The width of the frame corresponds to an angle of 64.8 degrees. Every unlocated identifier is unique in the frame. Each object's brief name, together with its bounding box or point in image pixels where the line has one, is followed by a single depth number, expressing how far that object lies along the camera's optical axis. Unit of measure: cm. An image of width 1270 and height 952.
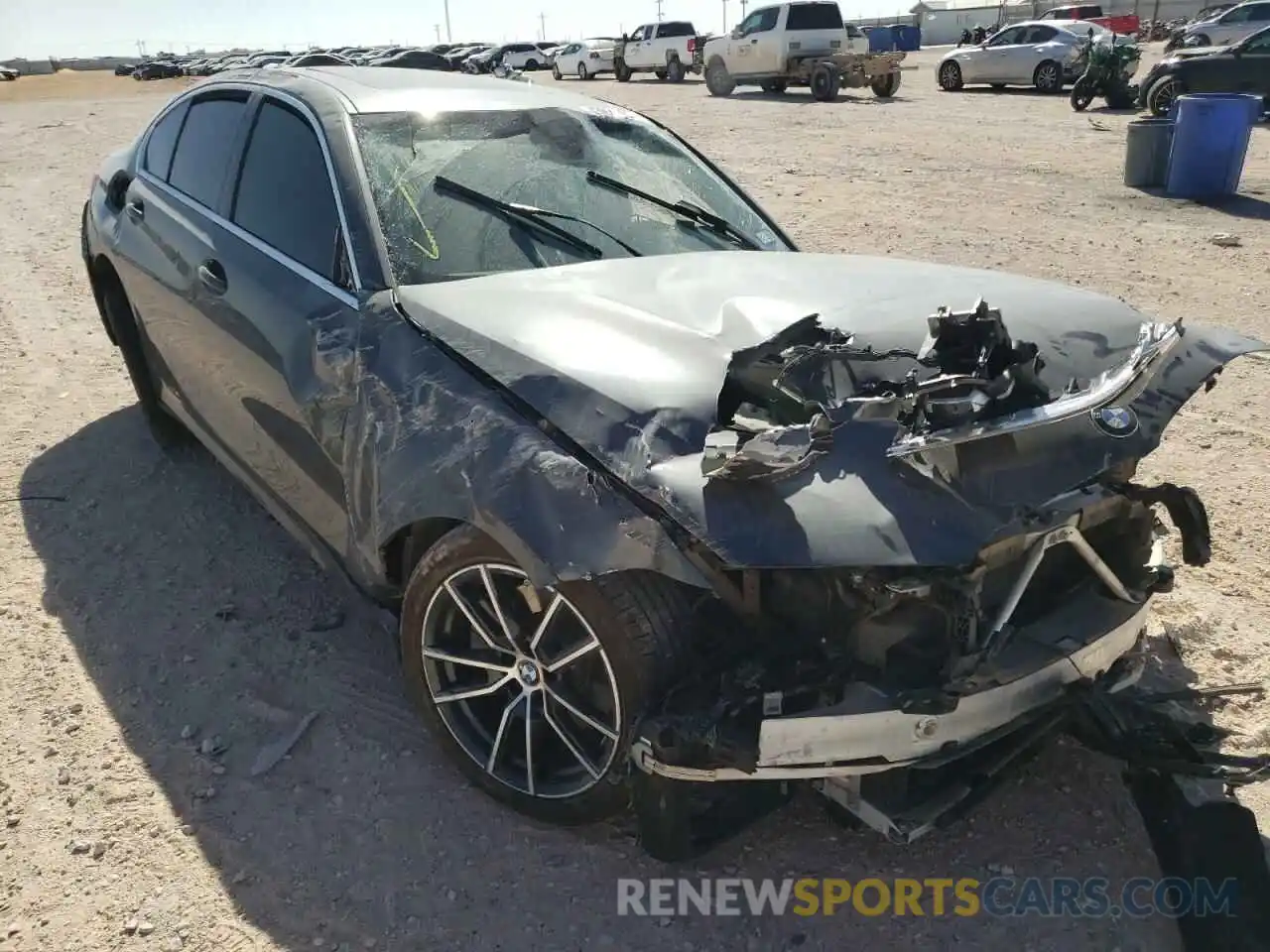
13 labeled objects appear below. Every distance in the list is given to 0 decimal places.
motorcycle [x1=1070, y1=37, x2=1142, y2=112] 1830
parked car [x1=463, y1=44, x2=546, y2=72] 4534
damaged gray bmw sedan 218
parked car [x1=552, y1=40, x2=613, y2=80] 3634
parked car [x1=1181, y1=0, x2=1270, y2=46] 2475
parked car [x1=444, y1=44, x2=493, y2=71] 4469
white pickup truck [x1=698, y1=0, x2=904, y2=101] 2248
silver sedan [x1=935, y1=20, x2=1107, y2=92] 2258
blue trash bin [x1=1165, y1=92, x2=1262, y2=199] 1033
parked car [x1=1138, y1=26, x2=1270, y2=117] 1543
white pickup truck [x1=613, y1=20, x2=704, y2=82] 3098
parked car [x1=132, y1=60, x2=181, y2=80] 5466
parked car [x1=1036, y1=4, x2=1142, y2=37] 3678
